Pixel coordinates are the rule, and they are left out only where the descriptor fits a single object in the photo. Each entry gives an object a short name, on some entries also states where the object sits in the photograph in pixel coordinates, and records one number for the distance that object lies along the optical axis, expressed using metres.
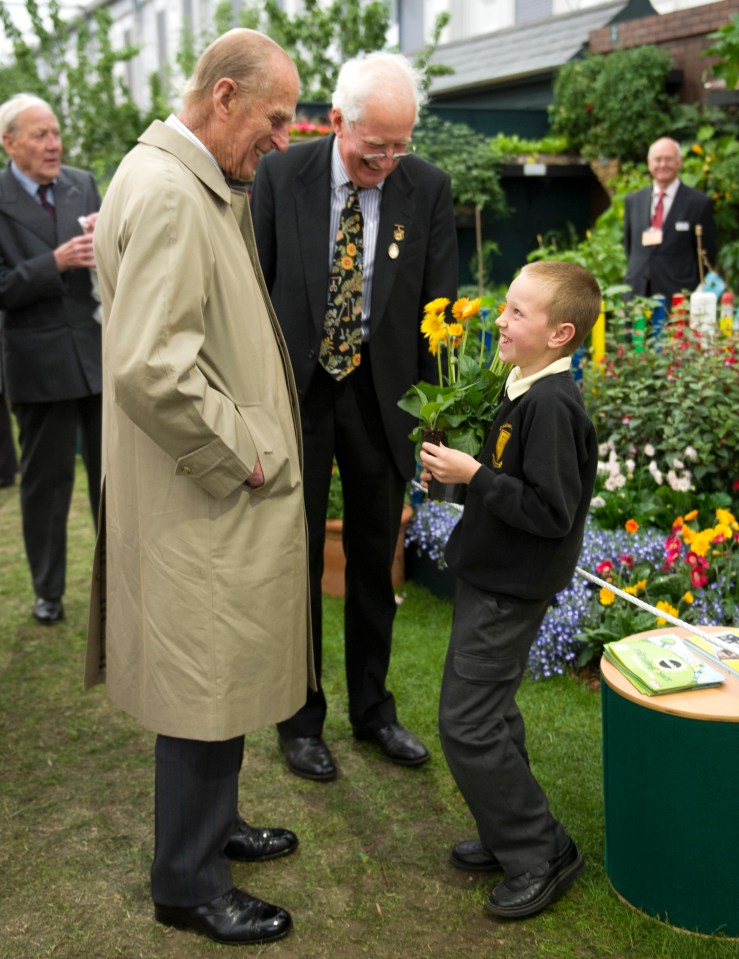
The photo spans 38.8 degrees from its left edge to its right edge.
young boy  2.33
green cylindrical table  2.33
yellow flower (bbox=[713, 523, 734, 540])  3.52
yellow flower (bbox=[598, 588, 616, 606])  3.68
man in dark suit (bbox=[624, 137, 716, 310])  7.28
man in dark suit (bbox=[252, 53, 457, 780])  3.09
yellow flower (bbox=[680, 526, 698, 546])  3.66
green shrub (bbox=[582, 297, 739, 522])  4.57
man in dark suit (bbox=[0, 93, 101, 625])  4.50
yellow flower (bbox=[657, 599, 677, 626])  3.62
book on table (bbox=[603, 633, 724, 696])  2.41
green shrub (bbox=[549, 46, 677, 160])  10.73
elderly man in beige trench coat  2.12
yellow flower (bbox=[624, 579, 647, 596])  3.82
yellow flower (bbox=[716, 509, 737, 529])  3.57
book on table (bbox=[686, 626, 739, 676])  2.52
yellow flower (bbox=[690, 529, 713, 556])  3.47
